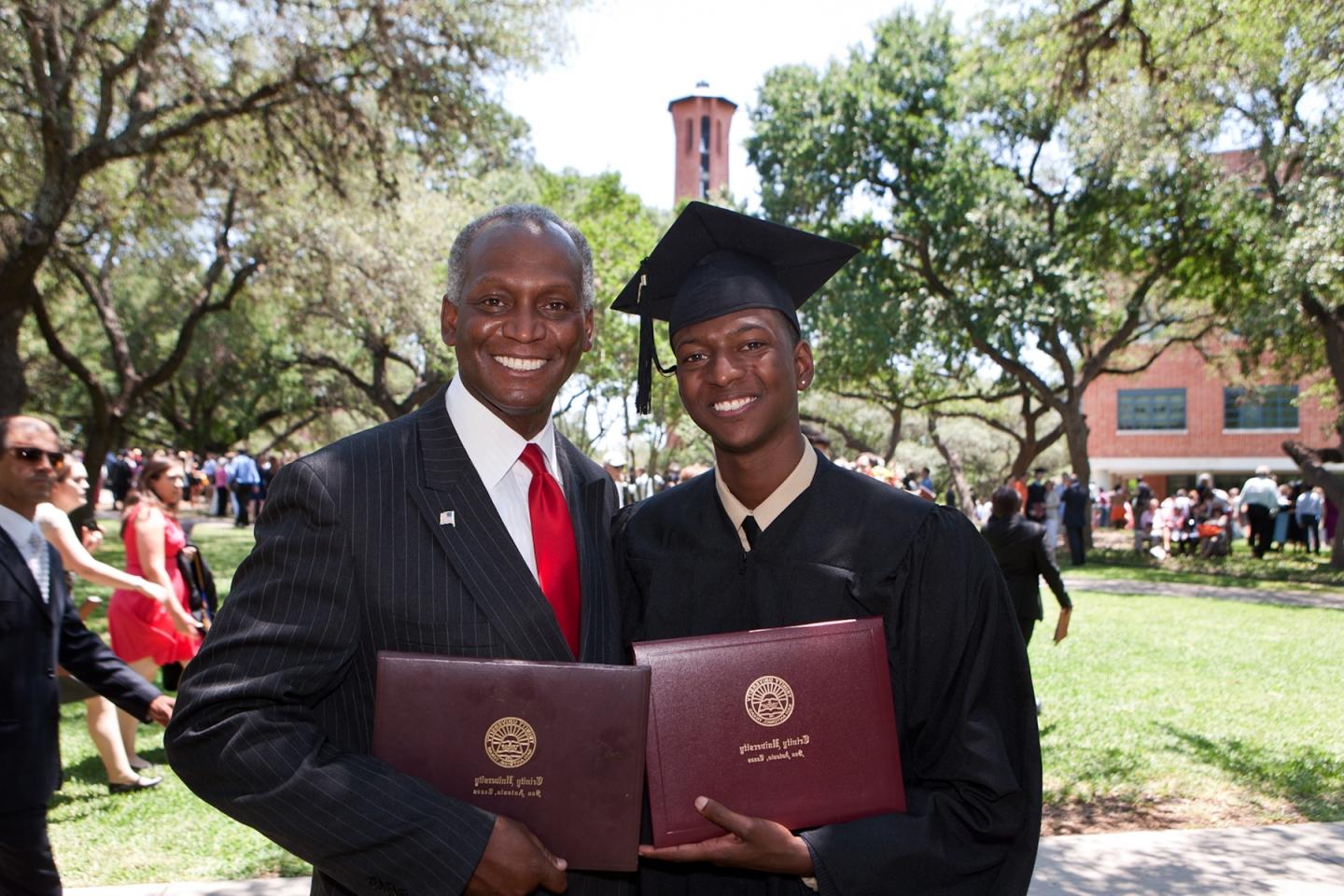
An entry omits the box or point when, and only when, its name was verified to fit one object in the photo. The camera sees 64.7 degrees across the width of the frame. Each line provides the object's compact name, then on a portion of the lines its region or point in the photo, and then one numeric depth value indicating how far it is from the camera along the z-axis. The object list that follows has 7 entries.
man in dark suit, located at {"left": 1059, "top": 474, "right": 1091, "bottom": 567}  21.38
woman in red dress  6.26
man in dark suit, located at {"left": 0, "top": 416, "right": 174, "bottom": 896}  3.17
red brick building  38.78
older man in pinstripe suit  1.69
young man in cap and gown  2.05
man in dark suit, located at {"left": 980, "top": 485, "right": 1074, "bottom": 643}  7.70
